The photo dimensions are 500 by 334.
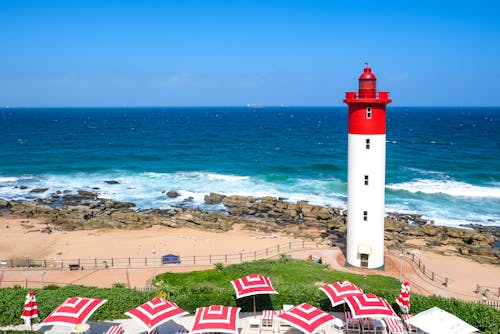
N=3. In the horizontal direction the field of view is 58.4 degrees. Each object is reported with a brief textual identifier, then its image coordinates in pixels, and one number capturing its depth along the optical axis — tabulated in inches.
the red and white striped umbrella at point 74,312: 561.2
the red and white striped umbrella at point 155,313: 558.3
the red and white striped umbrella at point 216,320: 545.6
